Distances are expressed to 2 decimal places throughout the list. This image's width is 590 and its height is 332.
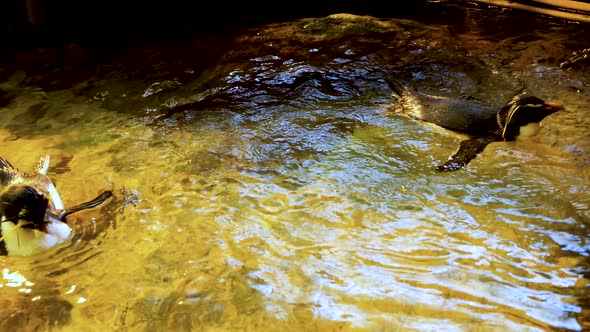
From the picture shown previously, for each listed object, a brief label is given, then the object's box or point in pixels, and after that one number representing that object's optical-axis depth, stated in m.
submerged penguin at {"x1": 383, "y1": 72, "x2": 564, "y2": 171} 4.05
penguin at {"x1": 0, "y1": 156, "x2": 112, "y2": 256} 2.99
